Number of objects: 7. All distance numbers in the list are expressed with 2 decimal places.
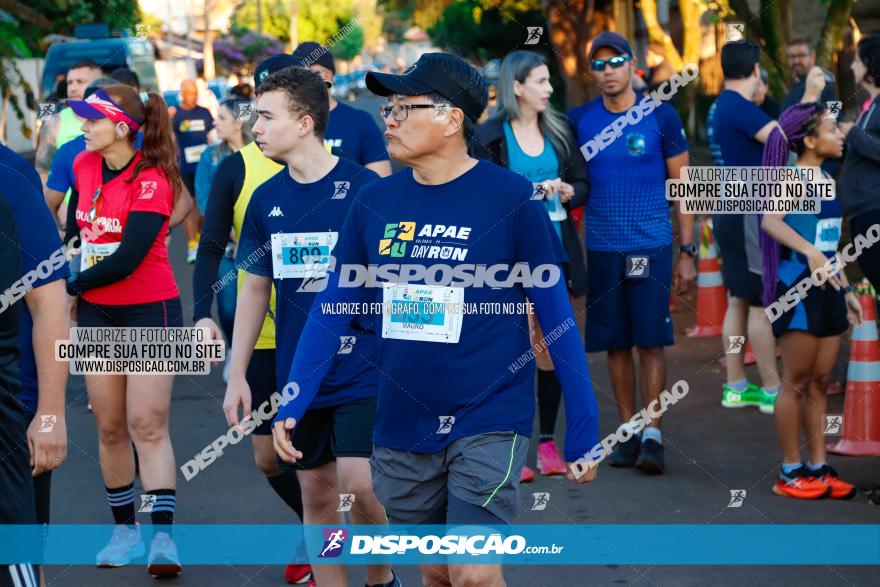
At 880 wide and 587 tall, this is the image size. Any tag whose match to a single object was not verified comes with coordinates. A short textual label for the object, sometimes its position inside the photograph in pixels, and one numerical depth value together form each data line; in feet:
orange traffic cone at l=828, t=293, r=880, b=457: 23.84
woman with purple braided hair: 20.56
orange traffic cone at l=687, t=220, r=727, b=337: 35.58
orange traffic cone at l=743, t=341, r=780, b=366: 31.40
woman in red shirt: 18.78
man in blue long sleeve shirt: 12.44
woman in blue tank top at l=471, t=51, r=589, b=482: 23.17
